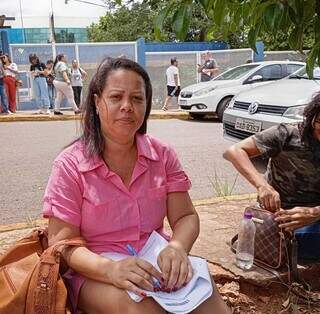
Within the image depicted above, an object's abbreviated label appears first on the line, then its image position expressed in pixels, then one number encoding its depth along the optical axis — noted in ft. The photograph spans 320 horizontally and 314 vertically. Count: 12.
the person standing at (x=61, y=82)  40.81
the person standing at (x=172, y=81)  46.01
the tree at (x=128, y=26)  103.35
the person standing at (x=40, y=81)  42.27
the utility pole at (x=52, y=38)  46.01
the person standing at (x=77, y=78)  42.39
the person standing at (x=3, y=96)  40.87
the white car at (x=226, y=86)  39.06
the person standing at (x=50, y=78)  43.62
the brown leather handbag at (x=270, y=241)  8.95
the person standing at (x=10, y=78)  41.45
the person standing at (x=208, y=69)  49.03
